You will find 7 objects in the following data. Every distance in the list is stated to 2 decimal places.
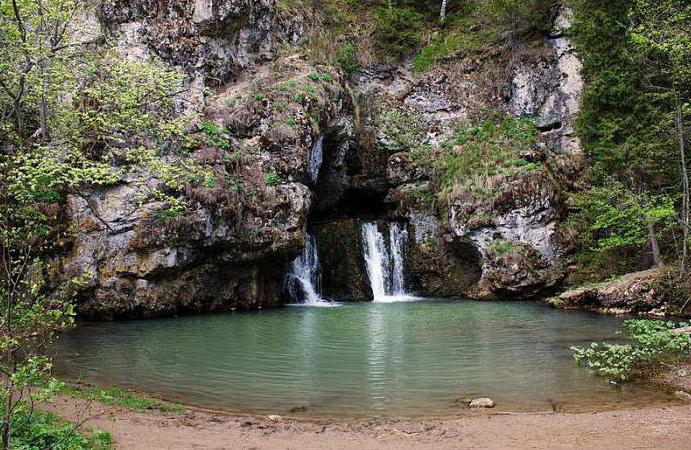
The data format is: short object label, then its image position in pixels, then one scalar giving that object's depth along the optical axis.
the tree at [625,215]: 17.05
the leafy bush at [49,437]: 4.91
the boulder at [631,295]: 16.97
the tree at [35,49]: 9.75
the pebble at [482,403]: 7.84
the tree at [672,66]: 11.59
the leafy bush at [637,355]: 9.16
